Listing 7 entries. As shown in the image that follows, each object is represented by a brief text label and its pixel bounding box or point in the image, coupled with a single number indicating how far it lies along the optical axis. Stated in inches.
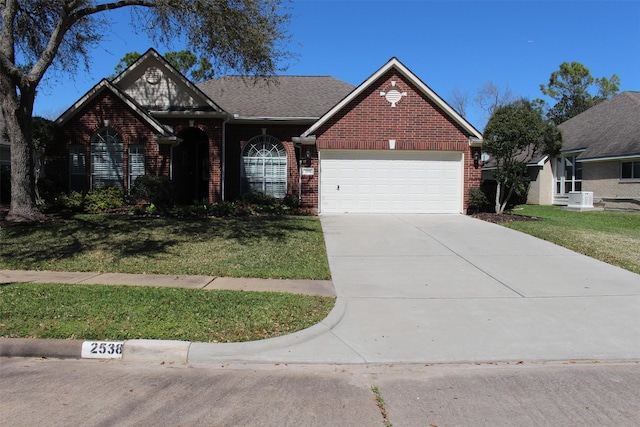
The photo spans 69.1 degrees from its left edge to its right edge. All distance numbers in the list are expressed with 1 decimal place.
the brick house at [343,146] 641.0
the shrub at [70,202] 600.1
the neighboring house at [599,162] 808.9
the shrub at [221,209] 601.3
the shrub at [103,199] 602.5
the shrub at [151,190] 598.9
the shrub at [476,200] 637.5
